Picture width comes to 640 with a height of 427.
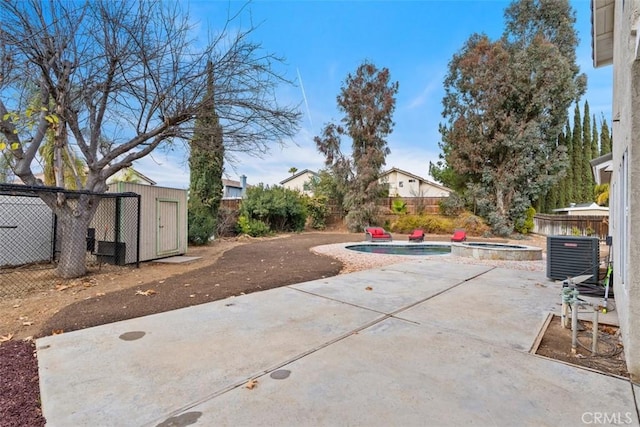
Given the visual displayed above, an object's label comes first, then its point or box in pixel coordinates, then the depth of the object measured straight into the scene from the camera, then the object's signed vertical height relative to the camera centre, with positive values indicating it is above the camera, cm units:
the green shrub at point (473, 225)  1798 -40
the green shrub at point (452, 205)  1962 +79
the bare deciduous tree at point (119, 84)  587 +267
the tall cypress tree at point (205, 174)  725 +170
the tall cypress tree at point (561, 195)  2633 +202
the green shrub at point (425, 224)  1906 -41
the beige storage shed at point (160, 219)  862 -15
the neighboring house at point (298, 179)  3598 +427
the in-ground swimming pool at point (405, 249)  1304 -136
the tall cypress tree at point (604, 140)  2622 +660
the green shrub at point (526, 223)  1783 -24
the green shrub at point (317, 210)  2184 +40
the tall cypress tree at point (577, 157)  2619 +517
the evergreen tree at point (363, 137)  2002 +508
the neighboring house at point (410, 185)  3150 +325
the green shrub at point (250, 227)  1711 -65
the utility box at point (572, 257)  582 -73
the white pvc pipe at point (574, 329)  328 -115
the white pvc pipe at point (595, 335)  315 -117
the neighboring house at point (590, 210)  1712 +53
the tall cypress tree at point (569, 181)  2625 +319
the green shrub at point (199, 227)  1293 -53
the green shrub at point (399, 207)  2155 +69
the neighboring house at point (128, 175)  1324 +170
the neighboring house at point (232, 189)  4019 +339
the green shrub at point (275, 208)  1789 +45
